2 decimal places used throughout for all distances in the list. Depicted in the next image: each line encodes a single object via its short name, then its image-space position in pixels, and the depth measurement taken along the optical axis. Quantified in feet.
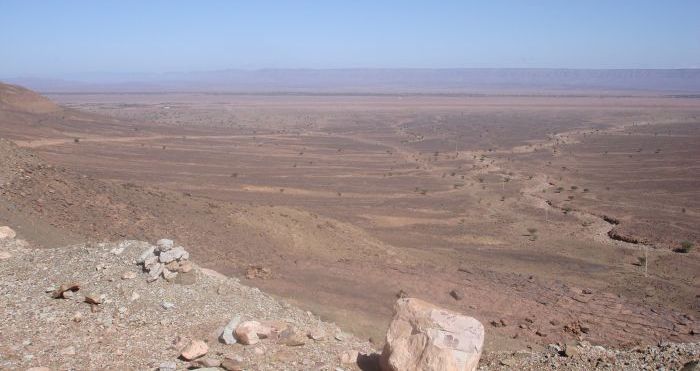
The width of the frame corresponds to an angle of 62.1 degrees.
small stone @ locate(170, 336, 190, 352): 29.68
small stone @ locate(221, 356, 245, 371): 26.95
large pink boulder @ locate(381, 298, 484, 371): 26.55
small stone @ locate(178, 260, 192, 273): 38.11
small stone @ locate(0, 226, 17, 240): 46.57
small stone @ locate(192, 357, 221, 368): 27.25
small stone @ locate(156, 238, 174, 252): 38.75
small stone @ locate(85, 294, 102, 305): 33.39
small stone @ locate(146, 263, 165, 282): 36.68
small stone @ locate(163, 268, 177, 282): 37.24
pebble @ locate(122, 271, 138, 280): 36.39
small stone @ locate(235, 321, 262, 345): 29.84
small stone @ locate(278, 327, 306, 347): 30.66
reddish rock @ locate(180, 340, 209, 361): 28.09
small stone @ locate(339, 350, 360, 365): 30.14
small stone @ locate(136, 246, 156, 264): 38.32
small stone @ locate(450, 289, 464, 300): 53.16
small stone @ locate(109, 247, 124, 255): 40.01
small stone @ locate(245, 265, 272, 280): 52.39
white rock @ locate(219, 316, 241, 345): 29.91
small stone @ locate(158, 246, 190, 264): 37.77
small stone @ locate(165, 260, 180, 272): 37.86
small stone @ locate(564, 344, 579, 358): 34.02
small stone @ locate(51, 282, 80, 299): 34.27
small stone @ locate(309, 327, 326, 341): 32.27
